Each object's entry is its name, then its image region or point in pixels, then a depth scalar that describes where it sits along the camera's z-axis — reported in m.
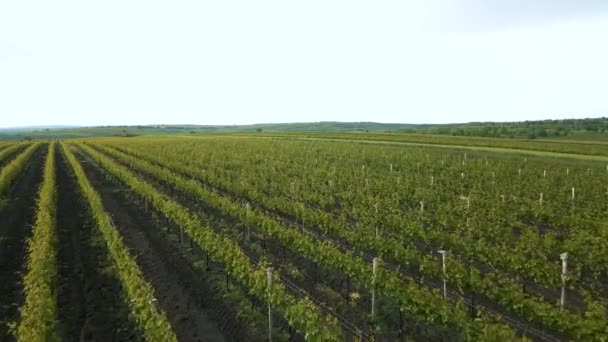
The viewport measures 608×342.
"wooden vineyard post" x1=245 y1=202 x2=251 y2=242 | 17.36
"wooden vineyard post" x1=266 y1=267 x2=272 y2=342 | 9.85
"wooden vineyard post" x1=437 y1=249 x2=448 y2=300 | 11.28
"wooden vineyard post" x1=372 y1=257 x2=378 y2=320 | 10.71
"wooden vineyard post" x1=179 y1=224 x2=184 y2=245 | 16.86
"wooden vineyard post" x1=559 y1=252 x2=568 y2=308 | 10.57
